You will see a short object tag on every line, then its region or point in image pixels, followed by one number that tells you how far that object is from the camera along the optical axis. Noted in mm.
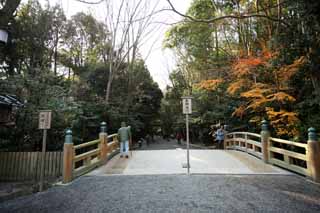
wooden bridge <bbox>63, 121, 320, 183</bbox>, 4425
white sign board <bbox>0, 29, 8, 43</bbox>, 4342
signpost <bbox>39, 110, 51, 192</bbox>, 4525
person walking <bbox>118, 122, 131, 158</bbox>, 7023
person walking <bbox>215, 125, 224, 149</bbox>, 10391
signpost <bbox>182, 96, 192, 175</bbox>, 5283
